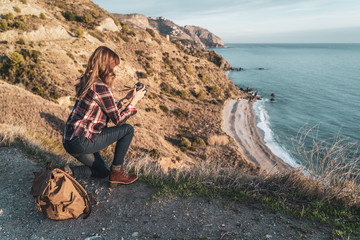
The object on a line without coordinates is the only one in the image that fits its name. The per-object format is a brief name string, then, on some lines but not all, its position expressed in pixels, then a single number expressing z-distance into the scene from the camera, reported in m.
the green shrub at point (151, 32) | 53.76
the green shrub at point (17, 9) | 30.84
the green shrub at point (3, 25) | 26.42
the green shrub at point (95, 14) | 43.94
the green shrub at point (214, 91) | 49.25
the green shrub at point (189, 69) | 49.19
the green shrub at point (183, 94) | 41.45
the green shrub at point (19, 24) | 27.84
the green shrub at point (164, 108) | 33.50
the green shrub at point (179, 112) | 33.83
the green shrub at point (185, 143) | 25.02
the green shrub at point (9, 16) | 28.30
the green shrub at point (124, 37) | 44.71
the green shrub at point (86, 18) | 40.12
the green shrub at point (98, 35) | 38.33
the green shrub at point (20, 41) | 26.27
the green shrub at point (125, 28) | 47.71
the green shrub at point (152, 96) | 34.26
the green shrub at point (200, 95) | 44.72
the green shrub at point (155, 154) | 15.71
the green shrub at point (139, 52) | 43.76
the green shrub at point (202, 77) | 50.95
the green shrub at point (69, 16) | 39.84
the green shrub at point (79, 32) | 34.84
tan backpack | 3.23
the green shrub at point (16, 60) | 22.17
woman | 3.21
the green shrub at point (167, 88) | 41.56
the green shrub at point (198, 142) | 26.23
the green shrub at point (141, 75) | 38.83
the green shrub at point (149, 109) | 30.57
